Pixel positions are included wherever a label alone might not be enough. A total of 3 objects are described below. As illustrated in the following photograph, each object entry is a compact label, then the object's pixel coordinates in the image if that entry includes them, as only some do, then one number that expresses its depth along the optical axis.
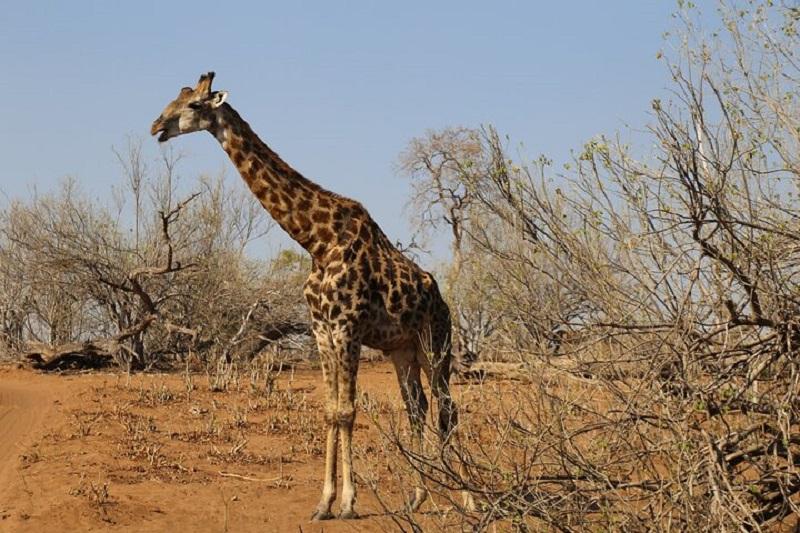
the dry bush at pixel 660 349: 11.85
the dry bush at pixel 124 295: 36.81
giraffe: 17.94
